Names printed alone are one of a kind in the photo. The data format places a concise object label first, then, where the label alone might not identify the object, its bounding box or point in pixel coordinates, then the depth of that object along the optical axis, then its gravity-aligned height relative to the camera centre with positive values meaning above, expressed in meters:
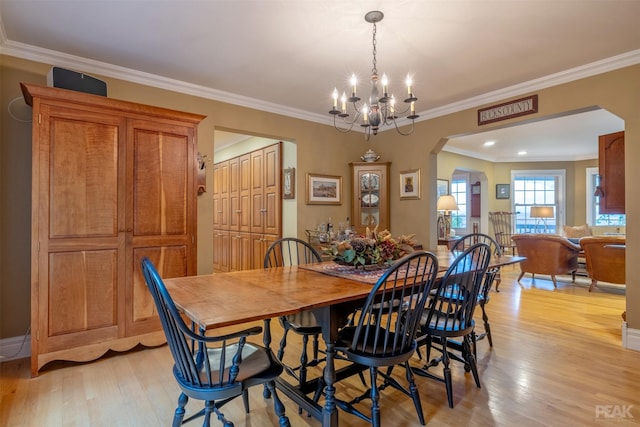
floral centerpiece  2.15 -0.24
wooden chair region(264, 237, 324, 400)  2.05 -0.73
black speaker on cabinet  2.48 +1.03
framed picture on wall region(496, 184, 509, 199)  8.05 +0.56
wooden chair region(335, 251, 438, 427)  1.60 -0.69
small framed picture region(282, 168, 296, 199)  4.43 +0.42
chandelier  2.17 +0.78
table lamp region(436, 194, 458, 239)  5.72 +0.14
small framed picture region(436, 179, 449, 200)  6.71 +0.58
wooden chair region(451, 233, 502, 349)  2.47 -0.62
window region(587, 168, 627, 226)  7.45 +0.25
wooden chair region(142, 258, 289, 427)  1.33 -0.71
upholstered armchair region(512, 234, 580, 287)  5.11 -0.64
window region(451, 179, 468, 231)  8.24 +0.29
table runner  1.99 -0.39
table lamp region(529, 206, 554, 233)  7.43 +0.04
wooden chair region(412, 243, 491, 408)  2.00 -0.68
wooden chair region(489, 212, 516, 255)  7.33 -0.30
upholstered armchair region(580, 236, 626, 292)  4.34 -0.61
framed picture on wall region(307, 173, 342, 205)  4.47 +0.34
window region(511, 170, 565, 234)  8.02 +0.44
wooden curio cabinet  4.80 +0.29
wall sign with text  3.41 +1.14
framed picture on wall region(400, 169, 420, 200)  4.51 +0.41
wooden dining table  1.32 -0.40
